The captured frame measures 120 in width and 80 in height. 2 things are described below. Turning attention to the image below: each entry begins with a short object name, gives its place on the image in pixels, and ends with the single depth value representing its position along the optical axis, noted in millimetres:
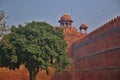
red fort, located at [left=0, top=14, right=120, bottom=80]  16344
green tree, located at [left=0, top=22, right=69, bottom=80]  15914
